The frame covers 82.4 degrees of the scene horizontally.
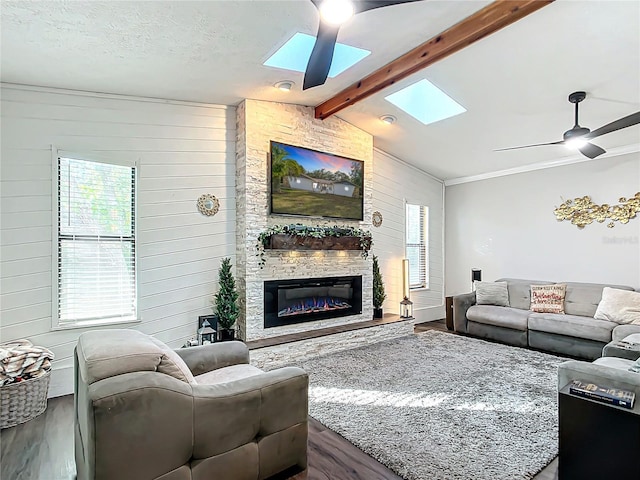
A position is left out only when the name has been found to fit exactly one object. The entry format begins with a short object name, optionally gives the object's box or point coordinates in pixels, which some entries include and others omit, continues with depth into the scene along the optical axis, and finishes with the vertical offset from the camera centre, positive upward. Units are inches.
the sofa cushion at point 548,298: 205.9 -31.3
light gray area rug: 93.3 -54.9
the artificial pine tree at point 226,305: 171.9 -27.5
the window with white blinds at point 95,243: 142.3 +2.0
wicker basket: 112.1 -48.4
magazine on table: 76.2 -32.8
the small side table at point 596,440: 74.0 -41.9
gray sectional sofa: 177.3 -42.2
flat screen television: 187.3 +34.4
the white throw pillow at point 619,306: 173.2 -30.9
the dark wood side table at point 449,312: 243.3 -45.2
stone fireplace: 179.0 +14.0
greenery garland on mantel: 181.6 +7.0
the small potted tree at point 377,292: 229.5 -29.6
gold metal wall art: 199.2 +18.8
